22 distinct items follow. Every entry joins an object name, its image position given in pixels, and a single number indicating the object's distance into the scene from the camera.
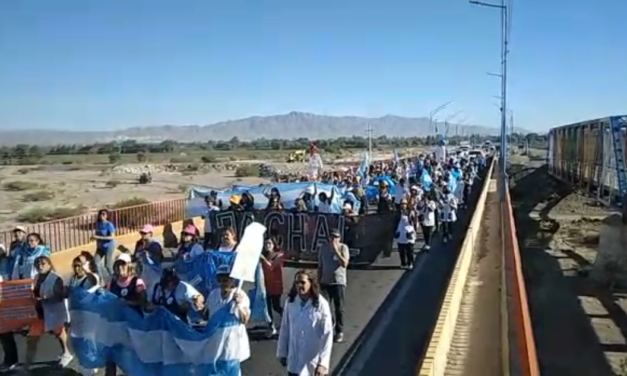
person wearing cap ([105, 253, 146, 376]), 8.23
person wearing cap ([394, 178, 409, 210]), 23.81
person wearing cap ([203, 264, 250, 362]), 6.88
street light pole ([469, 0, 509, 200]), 39.48
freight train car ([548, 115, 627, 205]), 21.48
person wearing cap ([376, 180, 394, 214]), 18.89
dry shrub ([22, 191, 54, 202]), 49.84
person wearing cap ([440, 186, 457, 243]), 20.88
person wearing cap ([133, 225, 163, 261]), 10.77
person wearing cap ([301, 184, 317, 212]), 19.67
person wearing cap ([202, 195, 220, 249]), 16.82
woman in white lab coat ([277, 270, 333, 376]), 6.49
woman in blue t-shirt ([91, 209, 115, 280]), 14.06
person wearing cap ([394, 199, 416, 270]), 16.48
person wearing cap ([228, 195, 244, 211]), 18.09
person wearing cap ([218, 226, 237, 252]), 10.32
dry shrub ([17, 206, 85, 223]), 35.94
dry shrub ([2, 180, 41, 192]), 59.97
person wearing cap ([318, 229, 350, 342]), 10.38
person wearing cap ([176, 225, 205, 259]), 10.73
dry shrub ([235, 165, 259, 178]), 74.89
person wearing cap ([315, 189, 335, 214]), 18.58
